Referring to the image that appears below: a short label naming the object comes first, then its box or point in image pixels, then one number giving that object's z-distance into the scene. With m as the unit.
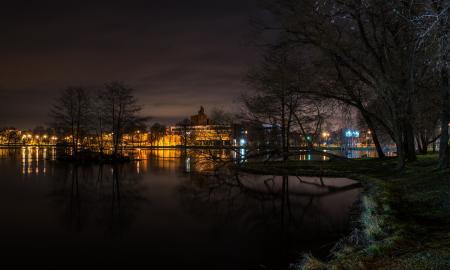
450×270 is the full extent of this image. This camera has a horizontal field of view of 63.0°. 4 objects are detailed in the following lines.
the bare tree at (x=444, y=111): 15.99
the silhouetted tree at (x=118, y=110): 52.97
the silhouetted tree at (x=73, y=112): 55.41
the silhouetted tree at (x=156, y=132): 129.38
